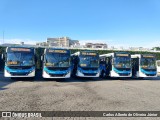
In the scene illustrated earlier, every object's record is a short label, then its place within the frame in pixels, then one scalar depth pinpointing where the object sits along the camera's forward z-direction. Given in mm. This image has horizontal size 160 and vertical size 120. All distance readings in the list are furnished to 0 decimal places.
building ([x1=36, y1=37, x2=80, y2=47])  81447
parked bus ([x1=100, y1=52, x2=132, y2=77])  11876
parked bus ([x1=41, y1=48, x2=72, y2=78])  10087
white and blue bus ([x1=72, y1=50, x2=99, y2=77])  11292
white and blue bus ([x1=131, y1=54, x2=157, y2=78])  12326
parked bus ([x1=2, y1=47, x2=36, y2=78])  9791
